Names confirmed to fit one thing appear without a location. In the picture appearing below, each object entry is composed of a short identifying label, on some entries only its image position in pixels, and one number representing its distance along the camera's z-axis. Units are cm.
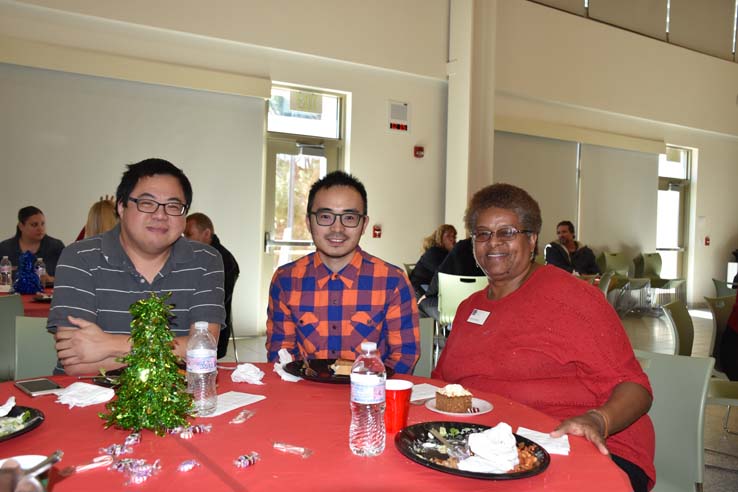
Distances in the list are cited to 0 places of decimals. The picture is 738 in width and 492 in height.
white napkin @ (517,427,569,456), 129
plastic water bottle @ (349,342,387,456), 128
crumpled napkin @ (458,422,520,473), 117
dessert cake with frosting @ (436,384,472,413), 156
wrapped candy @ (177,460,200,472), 115
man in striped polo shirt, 202
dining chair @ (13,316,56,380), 229
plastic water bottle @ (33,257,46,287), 449
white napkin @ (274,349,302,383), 187
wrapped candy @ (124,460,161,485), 110
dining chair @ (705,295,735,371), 374
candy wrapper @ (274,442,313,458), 125
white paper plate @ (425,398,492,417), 154
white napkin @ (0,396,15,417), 137
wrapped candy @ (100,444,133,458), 121
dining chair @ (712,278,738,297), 534
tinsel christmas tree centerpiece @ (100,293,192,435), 133
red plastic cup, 140
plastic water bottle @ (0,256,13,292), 434
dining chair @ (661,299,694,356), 328
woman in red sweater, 169
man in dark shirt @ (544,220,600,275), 799
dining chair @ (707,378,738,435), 290
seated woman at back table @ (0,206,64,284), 510
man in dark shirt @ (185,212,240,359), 453
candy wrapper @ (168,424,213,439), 135
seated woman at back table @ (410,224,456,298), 586
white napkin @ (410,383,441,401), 172
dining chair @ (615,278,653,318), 904
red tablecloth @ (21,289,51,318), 353
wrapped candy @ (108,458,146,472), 113
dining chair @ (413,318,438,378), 271
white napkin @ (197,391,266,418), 155
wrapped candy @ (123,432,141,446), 128
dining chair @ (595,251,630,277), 1000
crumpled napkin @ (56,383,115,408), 154
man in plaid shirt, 231
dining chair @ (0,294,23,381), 319
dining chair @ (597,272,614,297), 608
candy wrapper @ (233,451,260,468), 118
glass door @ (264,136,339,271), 731
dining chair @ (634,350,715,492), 203
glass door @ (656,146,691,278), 1180
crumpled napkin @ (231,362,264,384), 183
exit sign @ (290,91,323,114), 742
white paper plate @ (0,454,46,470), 94
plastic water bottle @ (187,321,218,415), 147
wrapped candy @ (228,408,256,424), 146
